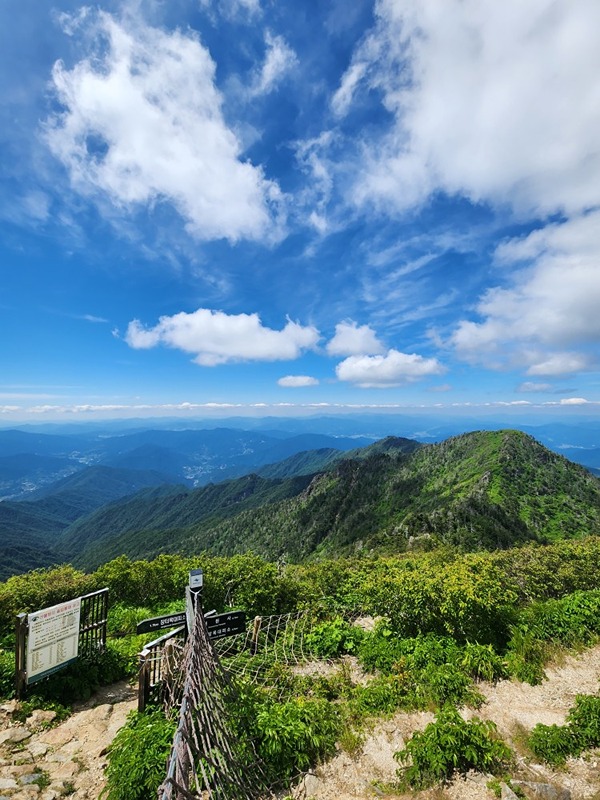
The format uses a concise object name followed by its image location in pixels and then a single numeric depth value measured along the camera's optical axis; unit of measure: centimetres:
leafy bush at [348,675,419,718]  777
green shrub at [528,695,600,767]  635
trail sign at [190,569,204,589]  645
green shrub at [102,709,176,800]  516
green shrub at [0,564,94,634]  1090
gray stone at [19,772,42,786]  586
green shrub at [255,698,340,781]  616
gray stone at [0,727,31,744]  701
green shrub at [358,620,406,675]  955
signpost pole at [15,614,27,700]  803
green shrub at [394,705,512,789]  597
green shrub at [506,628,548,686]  919
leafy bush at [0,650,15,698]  824
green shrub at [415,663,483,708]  809
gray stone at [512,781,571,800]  545
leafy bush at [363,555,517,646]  1075
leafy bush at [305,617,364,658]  1066
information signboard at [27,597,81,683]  813
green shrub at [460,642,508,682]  919
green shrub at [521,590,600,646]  1106
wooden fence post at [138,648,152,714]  691
